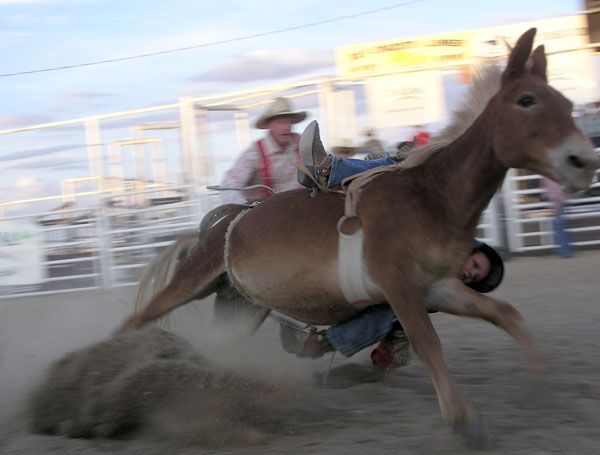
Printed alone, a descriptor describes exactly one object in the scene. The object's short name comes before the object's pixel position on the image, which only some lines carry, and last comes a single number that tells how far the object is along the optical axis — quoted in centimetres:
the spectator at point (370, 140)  734
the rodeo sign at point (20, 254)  1152
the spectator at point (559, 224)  945
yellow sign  1456
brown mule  292
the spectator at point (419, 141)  373
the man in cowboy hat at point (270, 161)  430
